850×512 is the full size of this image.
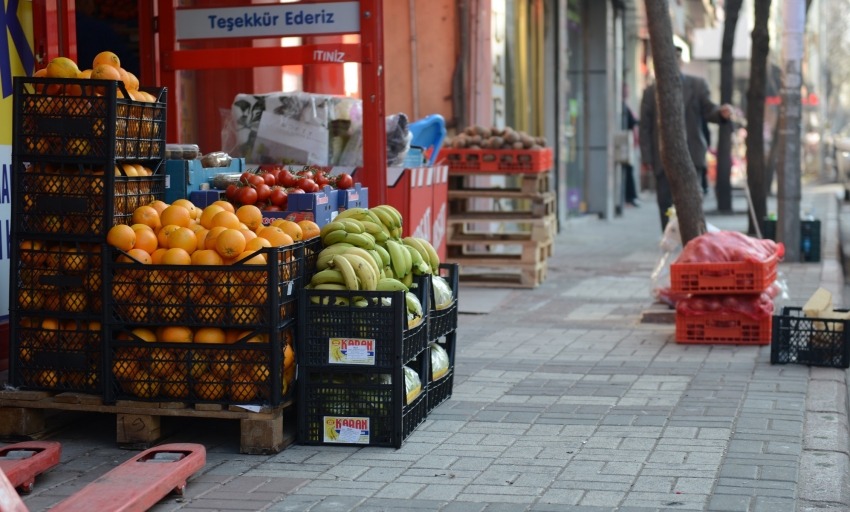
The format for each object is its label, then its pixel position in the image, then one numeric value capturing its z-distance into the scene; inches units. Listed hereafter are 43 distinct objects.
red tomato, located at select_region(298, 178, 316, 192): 514.3
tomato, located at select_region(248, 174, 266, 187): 494.9
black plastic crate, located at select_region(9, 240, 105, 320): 407.8
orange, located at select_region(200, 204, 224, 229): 417.7
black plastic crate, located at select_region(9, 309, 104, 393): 412.2
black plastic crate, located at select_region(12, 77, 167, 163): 396.5
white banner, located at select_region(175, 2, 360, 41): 614.5
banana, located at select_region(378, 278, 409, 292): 422.6
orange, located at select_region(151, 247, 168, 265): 402.3
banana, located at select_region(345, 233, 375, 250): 441.7
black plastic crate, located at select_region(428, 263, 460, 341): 468.4
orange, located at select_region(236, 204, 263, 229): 430.0
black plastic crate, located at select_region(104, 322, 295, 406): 397.4
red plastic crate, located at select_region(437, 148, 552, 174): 871.1
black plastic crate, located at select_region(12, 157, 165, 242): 400.5
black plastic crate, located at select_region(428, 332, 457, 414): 468.4
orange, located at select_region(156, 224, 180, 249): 405.7
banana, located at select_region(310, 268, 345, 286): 417.1
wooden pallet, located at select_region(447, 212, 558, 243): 876.6
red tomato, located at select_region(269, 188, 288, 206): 495.5
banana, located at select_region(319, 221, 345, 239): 446.0
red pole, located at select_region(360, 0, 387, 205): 611.8
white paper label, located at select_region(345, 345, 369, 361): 406.3
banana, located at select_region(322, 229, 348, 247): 442.0
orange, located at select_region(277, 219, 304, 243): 434.6
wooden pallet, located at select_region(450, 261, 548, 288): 882.8
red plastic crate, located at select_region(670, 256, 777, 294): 609.9
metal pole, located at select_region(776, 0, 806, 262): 968.9
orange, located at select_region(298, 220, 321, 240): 449.1
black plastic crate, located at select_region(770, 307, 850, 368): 565.9
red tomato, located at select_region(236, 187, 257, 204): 483.5
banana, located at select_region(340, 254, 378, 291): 416.2
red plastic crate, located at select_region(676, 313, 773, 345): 631.2
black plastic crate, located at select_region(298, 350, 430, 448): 408.8
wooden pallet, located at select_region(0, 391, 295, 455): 400.5
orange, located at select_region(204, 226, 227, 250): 402.0
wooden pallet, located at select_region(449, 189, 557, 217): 878.4
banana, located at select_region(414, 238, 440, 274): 493.0
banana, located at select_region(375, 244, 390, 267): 447.8
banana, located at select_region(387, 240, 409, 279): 450.3
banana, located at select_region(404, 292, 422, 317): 426.1
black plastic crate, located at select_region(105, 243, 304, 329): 393.1
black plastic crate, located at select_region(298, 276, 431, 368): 404.2
